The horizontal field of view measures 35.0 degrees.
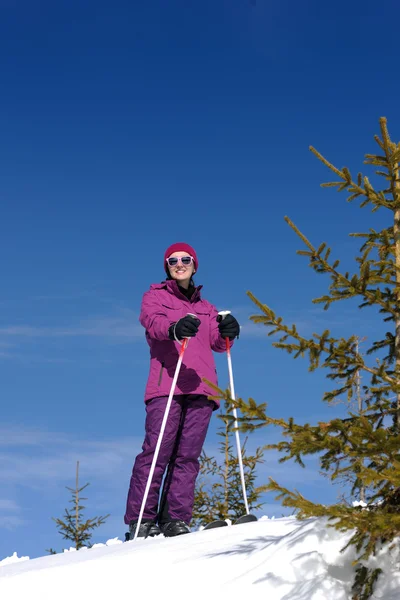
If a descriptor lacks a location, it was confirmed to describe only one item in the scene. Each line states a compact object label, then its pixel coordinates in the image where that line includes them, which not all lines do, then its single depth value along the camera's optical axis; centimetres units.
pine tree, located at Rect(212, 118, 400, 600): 363
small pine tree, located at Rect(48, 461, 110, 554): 1254
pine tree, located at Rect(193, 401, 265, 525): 1174
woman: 707
